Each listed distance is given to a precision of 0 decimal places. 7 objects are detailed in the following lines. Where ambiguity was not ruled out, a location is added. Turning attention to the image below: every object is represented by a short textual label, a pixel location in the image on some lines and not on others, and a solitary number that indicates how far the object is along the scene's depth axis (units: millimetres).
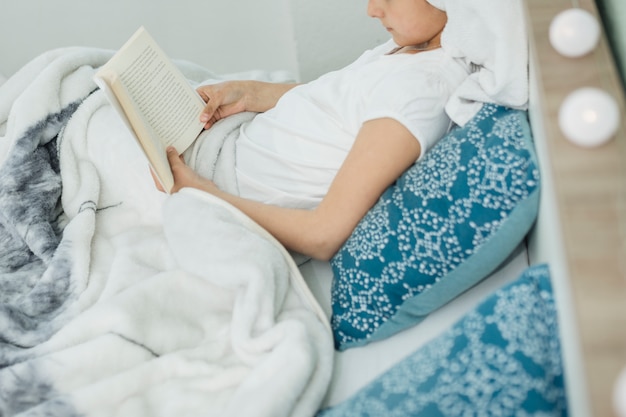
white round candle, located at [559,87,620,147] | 817
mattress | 1163
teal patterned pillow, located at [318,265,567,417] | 813
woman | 1249
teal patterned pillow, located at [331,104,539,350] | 1081
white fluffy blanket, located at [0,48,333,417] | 1107
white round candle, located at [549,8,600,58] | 964
